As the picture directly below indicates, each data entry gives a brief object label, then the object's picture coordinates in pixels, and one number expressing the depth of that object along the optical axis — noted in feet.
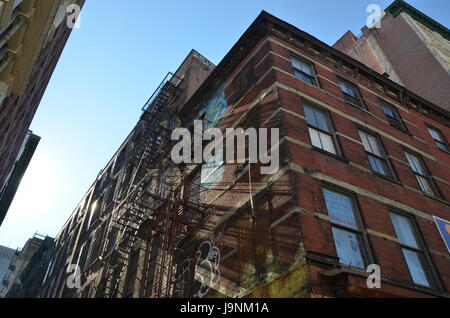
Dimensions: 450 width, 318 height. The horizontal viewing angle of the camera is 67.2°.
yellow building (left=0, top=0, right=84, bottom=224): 30.66
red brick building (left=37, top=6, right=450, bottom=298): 28.76
